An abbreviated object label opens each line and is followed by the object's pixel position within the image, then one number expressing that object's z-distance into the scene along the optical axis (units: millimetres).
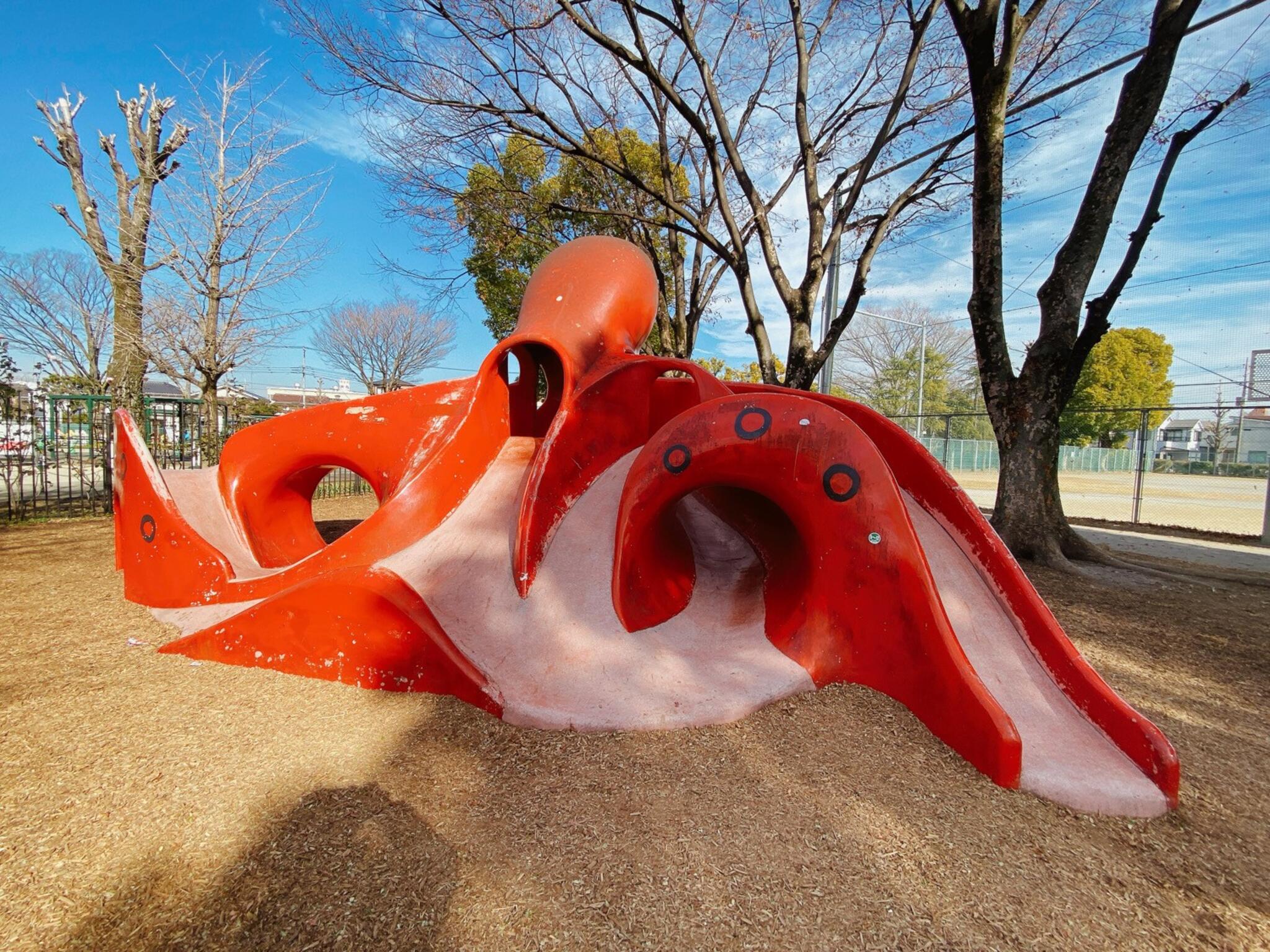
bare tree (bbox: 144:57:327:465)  10594
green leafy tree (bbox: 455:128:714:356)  11727
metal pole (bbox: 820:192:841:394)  11117
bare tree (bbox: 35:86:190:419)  10594
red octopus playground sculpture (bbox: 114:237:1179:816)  2697
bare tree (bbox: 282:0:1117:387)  8039
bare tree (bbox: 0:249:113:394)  17594
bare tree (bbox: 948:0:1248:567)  6031
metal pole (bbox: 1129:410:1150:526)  10867
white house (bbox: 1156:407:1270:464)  16734
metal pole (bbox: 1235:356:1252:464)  10831
